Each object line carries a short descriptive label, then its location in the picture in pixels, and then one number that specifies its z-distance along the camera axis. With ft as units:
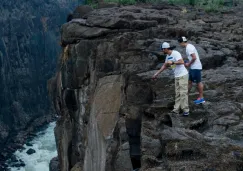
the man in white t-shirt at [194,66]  39.36
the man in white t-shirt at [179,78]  38.32
